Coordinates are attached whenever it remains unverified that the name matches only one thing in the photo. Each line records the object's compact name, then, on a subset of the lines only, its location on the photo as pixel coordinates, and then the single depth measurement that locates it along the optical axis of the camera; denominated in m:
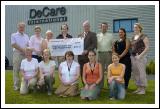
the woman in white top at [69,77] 5.27
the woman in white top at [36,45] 5.71
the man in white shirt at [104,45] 5.64
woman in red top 5.09
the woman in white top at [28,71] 5.47
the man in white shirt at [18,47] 5.71
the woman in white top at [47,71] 5.39
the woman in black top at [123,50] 5.49
